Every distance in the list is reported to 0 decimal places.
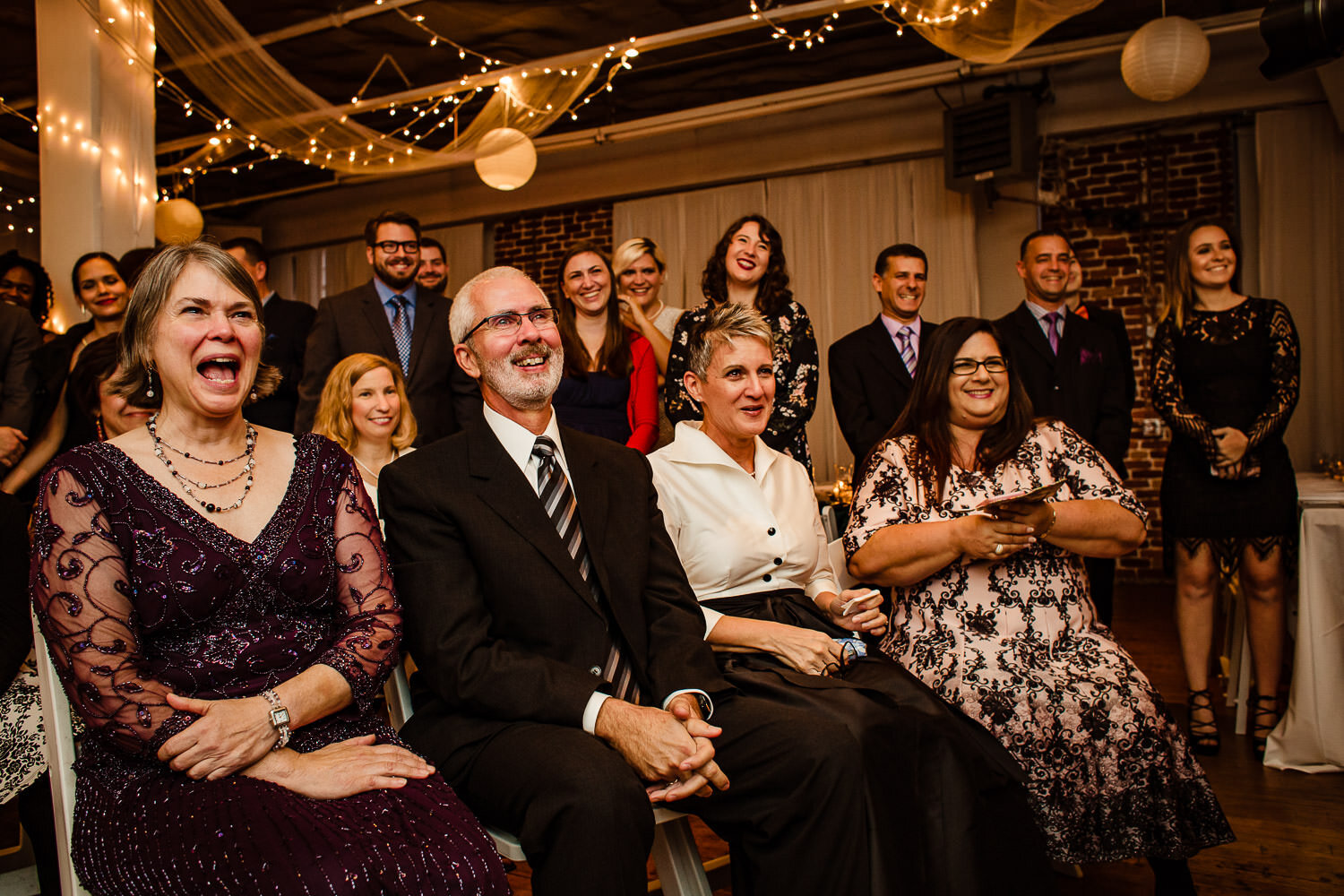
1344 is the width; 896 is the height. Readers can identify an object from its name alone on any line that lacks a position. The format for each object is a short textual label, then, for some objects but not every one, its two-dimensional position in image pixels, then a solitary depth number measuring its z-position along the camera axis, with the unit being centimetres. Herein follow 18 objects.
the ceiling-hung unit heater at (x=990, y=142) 673
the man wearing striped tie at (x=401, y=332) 394
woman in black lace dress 344
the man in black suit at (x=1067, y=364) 402
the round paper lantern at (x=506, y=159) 563
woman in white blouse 179
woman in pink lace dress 214
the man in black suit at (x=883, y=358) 384
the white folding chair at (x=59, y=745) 156
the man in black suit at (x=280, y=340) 418
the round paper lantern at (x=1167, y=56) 507
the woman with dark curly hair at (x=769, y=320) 331
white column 432
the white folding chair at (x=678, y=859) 181
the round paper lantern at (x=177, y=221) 654
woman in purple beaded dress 141
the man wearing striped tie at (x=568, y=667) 159
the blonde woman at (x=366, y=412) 338
